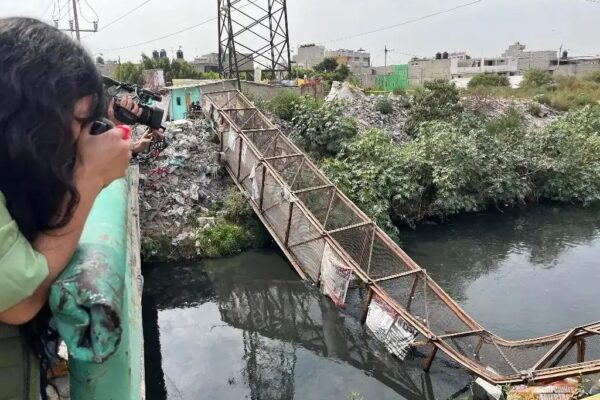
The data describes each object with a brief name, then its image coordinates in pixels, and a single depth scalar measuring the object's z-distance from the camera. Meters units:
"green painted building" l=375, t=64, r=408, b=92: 31.80
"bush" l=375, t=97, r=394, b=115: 15.06
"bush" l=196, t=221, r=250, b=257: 8.97
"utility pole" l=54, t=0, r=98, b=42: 18.71
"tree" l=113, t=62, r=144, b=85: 25.00
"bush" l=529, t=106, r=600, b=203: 12.57
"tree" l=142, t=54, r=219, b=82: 27.42
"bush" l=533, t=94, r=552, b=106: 19.31
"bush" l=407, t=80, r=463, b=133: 14.11
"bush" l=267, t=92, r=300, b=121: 12.96
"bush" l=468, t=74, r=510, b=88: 26.77
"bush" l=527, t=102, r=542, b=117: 17.81
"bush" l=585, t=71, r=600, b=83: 27.00
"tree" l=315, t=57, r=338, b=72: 33.22
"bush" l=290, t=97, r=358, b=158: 11.81
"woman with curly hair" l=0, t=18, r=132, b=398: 0.81
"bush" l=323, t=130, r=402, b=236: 9.75
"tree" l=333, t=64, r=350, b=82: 26.61
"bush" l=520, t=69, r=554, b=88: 25.91
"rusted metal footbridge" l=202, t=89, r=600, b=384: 5.27
